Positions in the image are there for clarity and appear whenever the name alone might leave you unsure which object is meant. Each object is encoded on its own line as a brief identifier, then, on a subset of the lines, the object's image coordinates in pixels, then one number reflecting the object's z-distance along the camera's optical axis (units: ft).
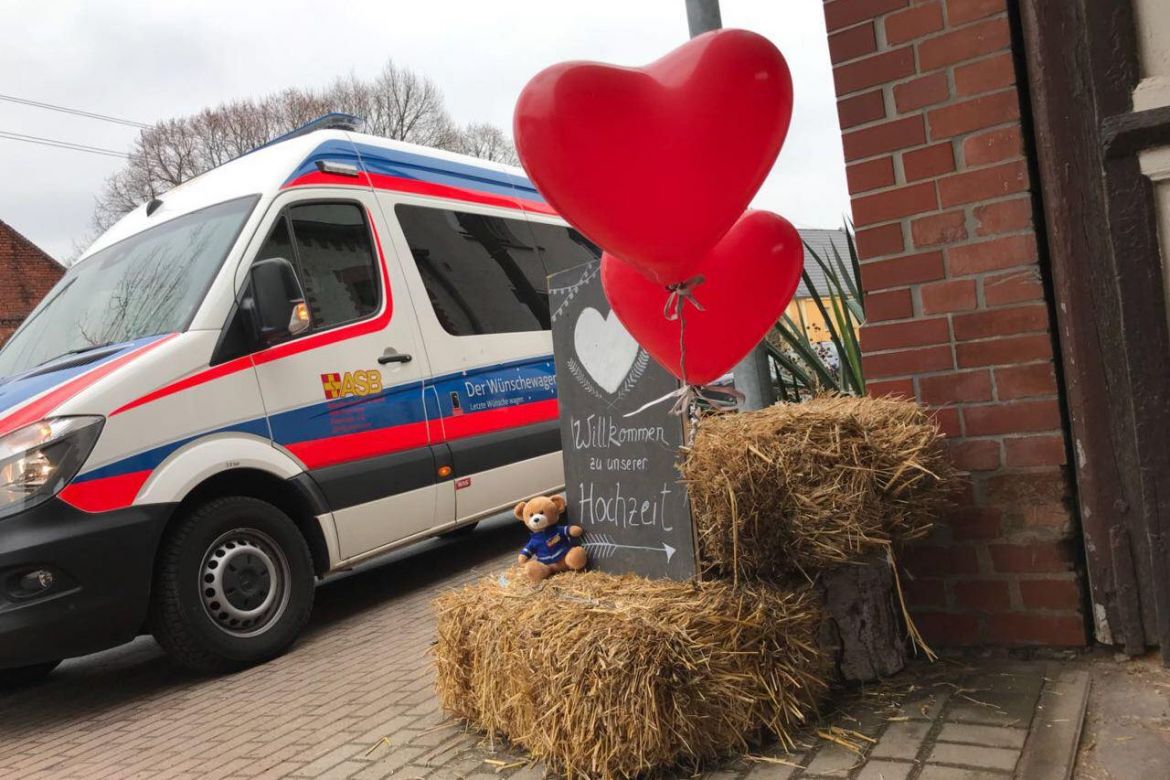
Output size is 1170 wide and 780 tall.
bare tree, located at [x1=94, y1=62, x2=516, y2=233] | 98.32
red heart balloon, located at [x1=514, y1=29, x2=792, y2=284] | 7.10
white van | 12.69
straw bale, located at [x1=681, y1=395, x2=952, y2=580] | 7.91
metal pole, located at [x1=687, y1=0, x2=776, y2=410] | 14.65
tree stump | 9.09
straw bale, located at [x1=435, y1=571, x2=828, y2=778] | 7.65
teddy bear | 10.05
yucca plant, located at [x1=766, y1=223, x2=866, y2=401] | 14.07
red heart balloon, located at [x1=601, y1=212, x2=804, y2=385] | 8.99
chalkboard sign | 9.33
